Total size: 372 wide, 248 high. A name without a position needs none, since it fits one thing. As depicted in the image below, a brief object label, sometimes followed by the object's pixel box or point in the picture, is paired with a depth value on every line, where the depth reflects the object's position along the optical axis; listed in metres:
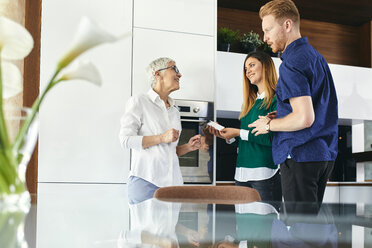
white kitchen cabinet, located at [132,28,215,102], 3.03
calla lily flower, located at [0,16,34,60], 0.49
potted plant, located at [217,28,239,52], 3.46
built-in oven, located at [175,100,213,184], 3.08
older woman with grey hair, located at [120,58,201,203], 2.44
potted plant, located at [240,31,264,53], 3.61
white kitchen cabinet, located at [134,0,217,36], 3.08
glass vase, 0.47
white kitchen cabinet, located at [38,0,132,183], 2.80
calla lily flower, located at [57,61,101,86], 0.48
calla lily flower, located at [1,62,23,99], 0.52
